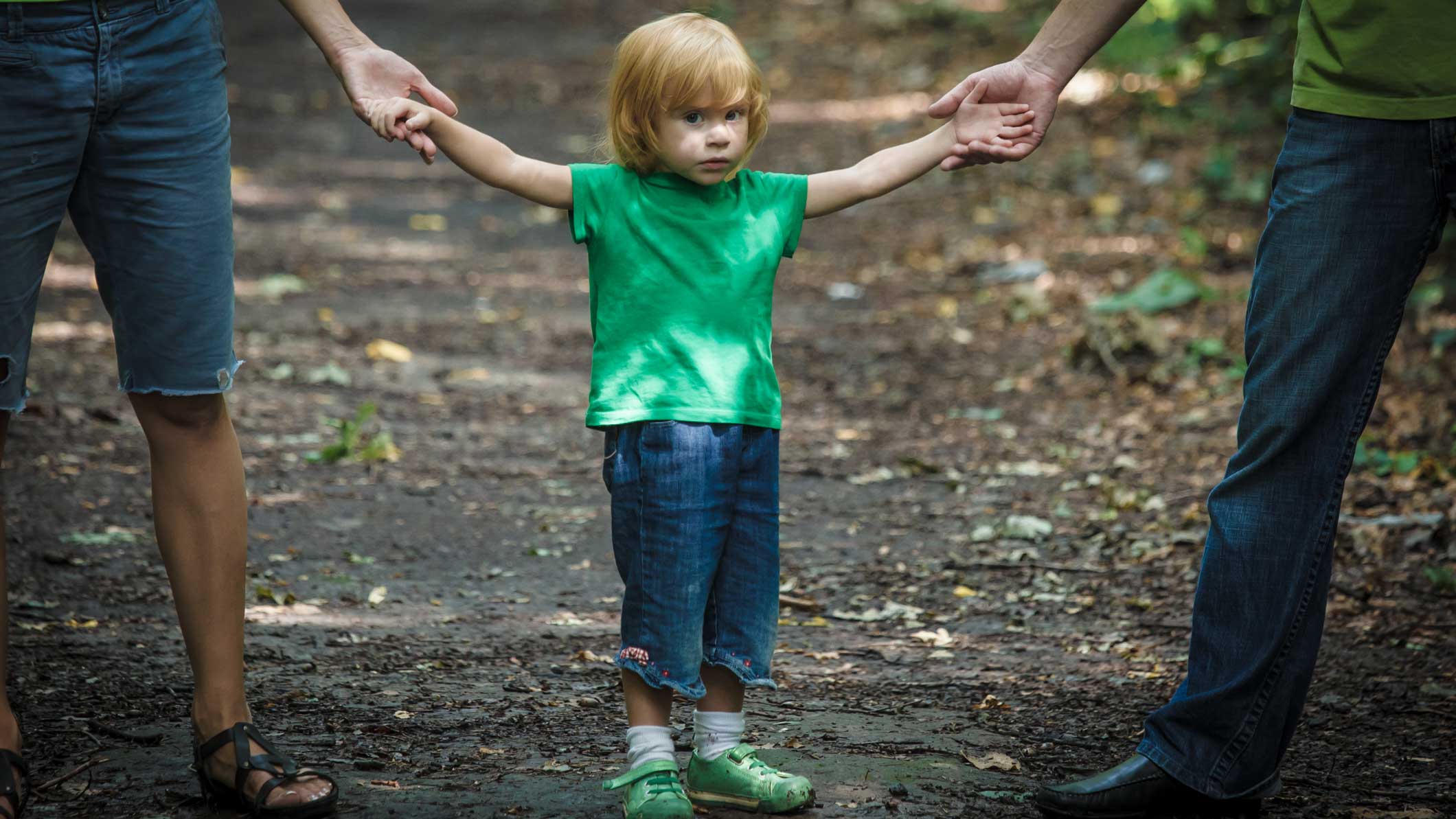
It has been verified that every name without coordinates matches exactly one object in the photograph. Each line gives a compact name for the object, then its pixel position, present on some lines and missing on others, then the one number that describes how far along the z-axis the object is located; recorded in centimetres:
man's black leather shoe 576
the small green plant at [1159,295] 1456
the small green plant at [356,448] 1134
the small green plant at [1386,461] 1042
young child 553
